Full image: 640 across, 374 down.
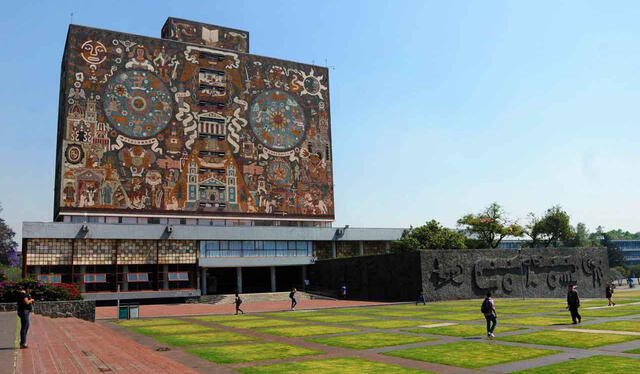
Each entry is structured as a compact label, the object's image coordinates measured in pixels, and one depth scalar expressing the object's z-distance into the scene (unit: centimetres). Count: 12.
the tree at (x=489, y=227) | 8481
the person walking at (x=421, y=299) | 4438
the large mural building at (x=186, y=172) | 6131
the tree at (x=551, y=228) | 9588
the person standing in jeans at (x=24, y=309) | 1644
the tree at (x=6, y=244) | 8250
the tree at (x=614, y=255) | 14249
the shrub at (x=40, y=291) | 3209
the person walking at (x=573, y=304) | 2403
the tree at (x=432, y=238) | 6919
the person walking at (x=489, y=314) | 2083
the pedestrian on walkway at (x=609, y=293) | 3531
